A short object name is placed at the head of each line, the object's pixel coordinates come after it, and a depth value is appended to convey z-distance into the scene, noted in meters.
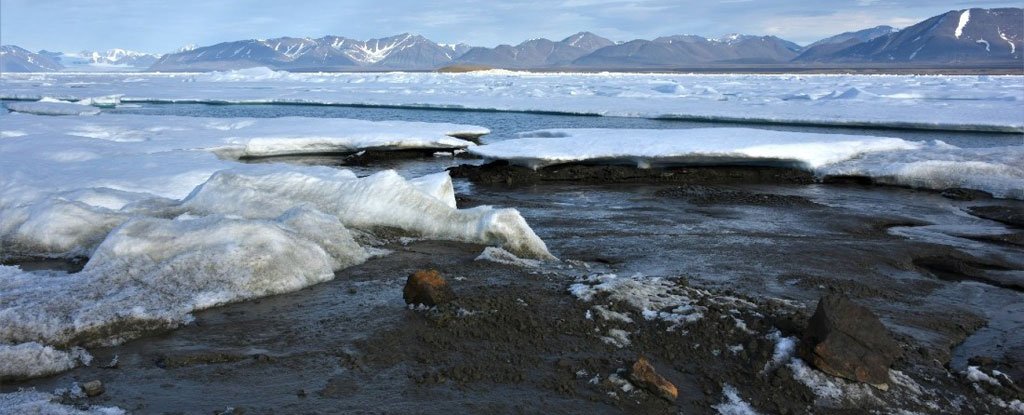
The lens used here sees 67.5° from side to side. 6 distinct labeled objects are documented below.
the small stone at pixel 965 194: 10.73
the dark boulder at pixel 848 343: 4.03
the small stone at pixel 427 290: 5.07
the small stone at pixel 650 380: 3.87
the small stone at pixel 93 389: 3.83
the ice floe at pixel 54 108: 24.26
